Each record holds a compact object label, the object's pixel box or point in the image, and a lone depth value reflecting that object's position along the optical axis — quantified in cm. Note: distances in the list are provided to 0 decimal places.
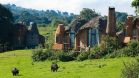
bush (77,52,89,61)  6398
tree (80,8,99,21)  17814
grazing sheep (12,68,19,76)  5236
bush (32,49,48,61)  6794
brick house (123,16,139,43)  7488
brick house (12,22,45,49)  12144
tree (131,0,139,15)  5678
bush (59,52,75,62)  6520
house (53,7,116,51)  7569
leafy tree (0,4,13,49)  11456
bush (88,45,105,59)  6406
